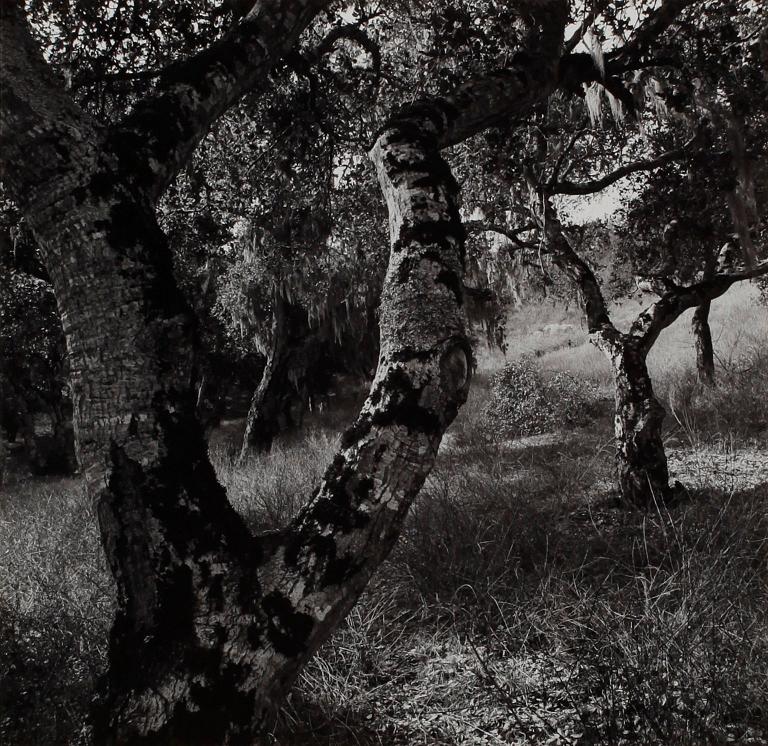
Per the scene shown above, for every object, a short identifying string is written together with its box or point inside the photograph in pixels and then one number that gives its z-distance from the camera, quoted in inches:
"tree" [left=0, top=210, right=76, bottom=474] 419.4
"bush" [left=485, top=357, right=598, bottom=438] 409.1
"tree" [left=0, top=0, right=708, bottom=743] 73.7
